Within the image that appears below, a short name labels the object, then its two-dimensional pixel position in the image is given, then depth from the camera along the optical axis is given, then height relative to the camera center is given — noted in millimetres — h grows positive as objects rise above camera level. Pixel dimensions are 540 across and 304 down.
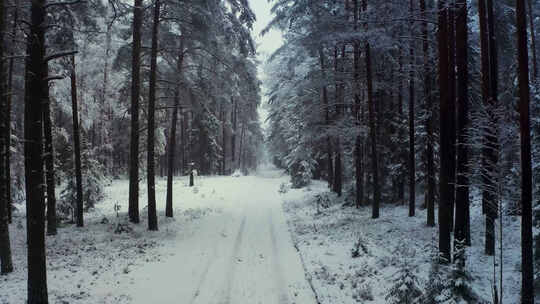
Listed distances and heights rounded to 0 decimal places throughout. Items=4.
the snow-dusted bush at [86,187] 17891 -1650
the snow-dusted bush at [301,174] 31406 -1750
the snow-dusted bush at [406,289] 7805 -2848
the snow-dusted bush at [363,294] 8680 -3306
